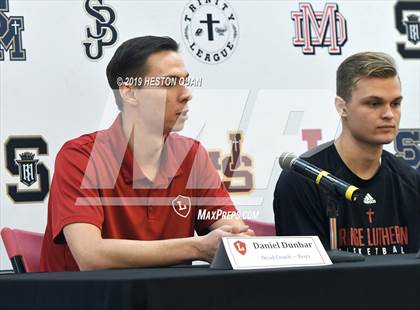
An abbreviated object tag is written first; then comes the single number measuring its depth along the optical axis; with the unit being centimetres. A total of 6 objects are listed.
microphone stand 289
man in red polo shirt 302
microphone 281
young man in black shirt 329
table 248
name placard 261
